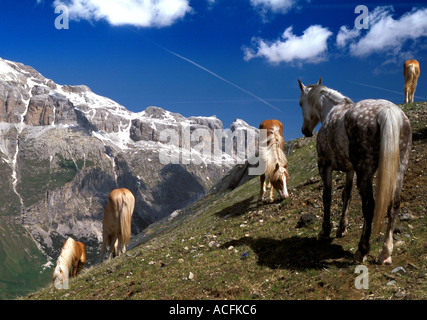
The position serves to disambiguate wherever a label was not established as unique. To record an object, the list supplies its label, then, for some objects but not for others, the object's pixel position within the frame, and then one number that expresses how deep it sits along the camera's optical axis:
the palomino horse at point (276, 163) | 16.92
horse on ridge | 31.66
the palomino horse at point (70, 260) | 18.64
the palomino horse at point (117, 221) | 22.47
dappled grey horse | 7.62
